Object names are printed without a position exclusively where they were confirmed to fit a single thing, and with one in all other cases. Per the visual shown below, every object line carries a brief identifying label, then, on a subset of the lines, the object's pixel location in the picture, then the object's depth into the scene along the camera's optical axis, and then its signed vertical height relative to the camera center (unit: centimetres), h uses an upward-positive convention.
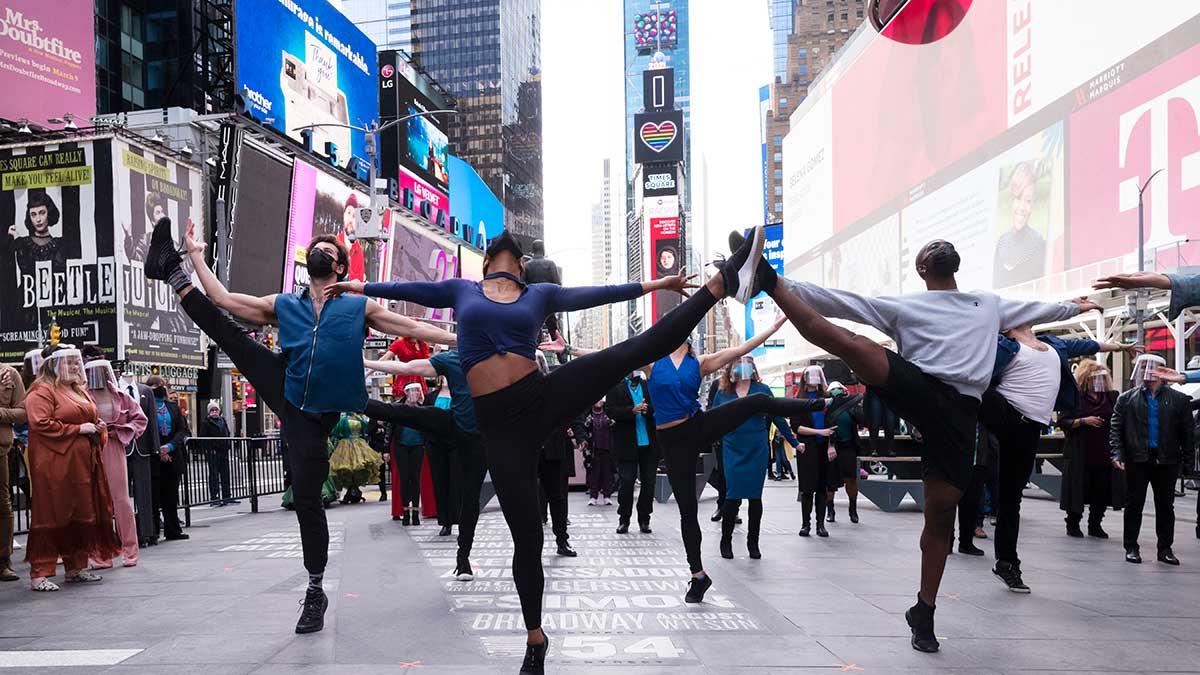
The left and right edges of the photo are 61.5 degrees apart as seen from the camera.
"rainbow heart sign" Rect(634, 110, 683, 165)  14162 +2747
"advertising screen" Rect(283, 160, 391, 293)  3528 +460
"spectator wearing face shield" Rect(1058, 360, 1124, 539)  1063 -138
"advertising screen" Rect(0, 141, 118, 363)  2694 +263
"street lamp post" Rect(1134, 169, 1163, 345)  2195 +139
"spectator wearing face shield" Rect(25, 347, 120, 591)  757 -101
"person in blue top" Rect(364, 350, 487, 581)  763 -73
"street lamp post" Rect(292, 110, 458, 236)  2338 +426
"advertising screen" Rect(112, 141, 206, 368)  2714 +245
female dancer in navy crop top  462 -21
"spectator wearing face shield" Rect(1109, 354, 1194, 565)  850 -107
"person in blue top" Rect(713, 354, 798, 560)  866 -121
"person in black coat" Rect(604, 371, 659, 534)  1098 -137
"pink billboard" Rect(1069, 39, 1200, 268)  2186 +377
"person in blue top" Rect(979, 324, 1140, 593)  691 -62
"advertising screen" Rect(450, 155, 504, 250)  6738 +915
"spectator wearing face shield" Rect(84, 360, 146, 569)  884 -84
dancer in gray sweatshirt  505 -22
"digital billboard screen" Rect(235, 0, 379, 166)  3688 +1105
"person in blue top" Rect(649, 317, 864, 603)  677 -60
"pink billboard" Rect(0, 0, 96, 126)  2853 +842
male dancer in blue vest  551 -10
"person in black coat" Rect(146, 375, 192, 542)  1100 -129
